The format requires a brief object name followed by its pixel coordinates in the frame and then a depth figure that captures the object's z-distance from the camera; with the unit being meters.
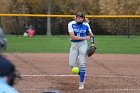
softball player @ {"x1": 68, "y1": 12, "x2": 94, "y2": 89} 20.32
